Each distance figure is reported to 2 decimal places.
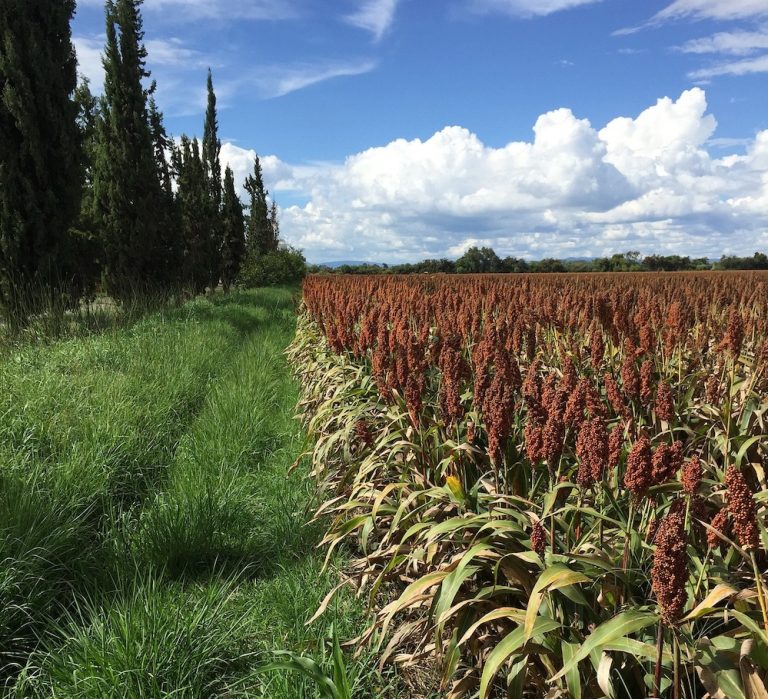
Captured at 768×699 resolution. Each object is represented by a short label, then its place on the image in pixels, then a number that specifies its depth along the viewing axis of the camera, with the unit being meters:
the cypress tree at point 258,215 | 41.75
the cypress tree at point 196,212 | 25.44
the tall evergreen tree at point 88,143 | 16.08
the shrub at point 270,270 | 33.75
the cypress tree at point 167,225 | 18.22
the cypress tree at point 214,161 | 28.84
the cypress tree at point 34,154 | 9.97
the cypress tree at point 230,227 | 31.98
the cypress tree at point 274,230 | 45.09
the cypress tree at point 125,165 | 16.02
